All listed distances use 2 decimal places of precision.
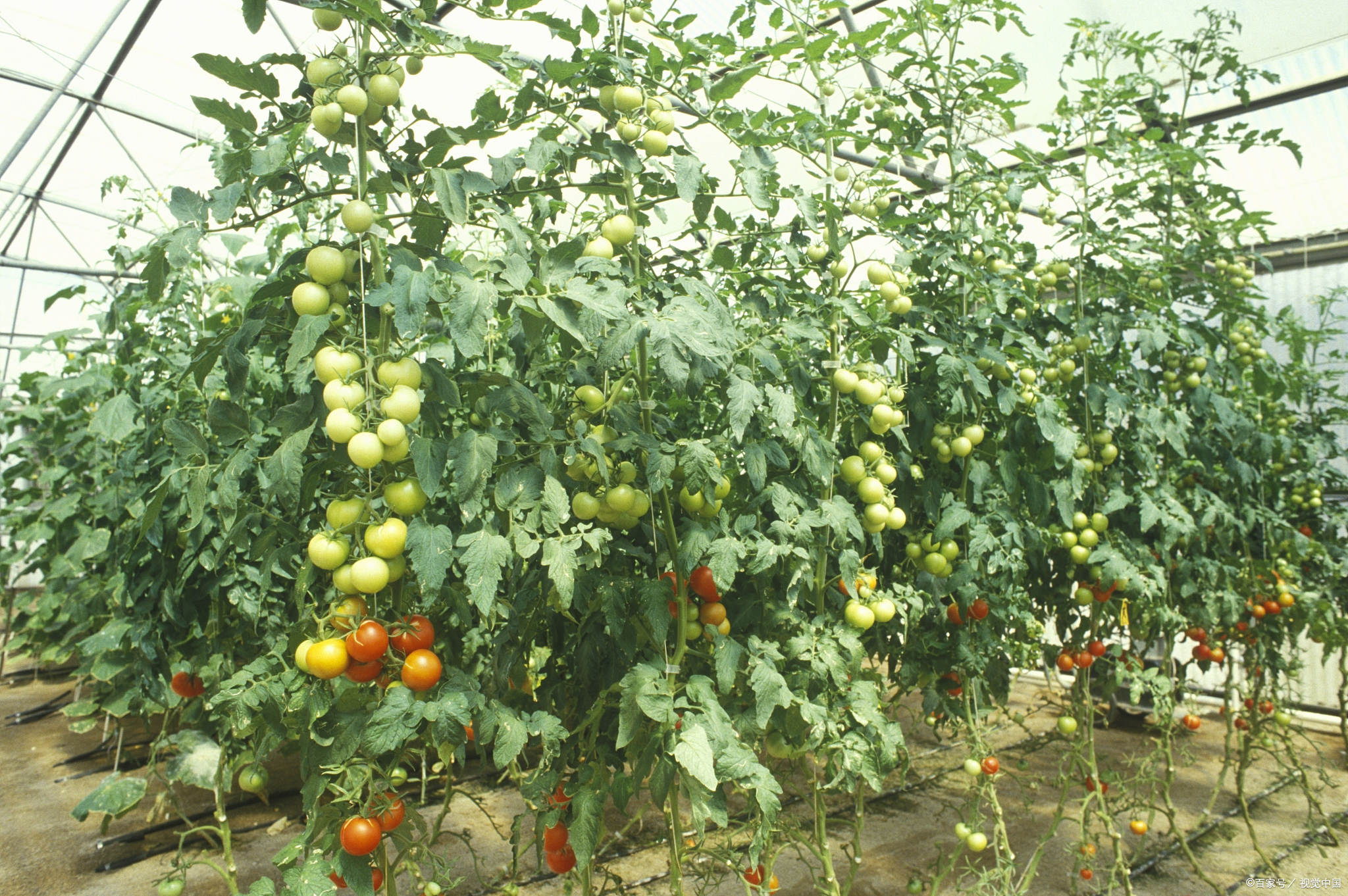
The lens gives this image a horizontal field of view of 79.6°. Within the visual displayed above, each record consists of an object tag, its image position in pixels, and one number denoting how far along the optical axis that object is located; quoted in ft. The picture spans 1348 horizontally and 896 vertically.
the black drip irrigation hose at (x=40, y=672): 17.39
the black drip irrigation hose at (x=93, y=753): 11.87
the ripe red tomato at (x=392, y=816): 3.61
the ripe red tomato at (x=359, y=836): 3.38
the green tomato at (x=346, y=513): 3.38
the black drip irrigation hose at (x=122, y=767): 11.25
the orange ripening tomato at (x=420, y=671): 3.41
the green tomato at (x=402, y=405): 3.14
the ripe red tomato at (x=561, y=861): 4.36
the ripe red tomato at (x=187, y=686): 7.68
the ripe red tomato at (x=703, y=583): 4.58
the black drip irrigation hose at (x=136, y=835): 9.11
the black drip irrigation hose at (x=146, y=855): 8.53
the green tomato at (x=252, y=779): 7.03
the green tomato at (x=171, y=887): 6.39
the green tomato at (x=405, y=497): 3.39
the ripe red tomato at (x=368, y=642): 3.31
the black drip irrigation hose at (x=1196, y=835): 8.32
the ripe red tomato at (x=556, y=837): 4.28
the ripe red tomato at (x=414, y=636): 3.49
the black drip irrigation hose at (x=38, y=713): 14.24
